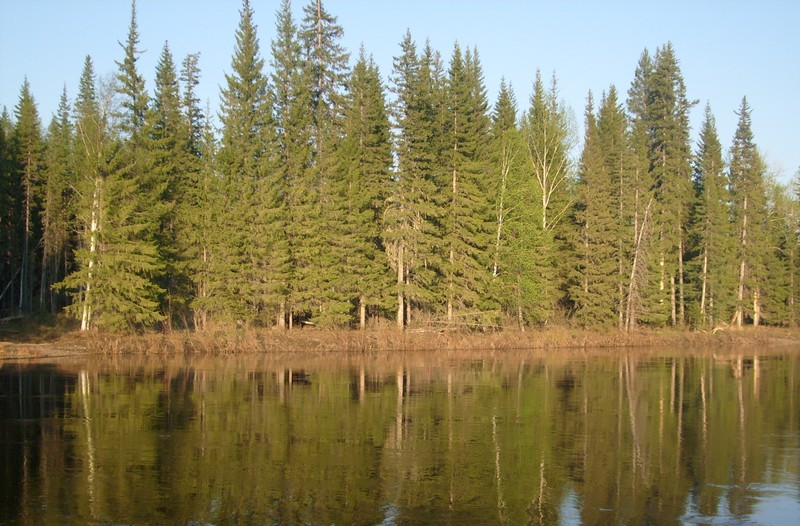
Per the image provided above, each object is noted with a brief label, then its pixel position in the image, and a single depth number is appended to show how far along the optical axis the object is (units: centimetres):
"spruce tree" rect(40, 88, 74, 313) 5450
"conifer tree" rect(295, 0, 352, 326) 4822
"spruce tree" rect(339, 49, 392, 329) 4947
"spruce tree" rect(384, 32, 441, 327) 4981
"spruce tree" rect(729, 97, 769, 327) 6644
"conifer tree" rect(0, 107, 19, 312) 5187
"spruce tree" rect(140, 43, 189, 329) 4647
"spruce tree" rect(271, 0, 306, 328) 4862
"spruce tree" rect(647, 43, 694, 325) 6238
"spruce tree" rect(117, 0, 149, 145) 4628
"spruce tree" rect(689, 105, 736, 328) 6191
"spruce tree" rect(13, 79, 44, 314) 5509
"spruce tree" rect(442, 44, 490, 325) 5044
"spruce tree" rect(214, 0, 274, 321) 4788
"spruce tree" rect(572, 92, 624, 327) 5600
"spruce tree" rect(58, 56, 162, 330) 4134
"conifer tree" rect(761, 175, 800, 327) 6831
